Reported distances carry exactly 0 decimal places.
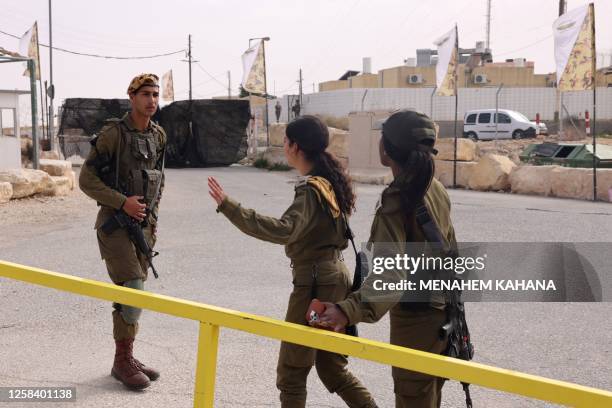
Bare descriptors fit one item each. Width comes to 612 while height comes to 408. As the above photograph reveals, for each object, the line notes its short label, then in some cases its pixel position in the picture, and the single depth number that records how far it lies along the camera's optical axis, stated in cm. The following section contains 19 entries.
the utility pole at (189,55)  4608
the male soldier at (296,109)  3640
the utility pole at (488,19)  6575
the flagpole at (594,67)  1346
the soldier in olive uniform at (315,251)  301
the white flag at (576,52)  1356
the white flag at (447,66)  1673
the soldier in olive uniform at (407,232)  238
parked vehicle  2906
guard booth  1525
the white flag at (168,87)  3503
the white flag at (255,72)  2489
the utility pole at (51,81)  2784
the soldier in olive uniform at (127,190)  411
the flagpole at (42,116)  3208
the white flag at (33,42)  2514
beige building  5034
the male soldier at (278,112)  4108
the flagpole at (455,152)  1659
